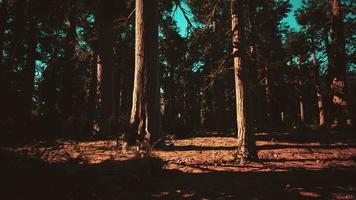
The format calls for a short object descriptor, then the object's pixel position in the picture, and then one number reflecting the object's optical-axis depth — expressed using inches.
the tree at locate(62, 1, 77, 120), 649.5
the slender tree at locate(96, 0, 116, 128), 565.3
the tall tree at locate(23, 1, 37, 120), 685.3
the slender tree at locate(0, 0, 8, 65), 611.5
